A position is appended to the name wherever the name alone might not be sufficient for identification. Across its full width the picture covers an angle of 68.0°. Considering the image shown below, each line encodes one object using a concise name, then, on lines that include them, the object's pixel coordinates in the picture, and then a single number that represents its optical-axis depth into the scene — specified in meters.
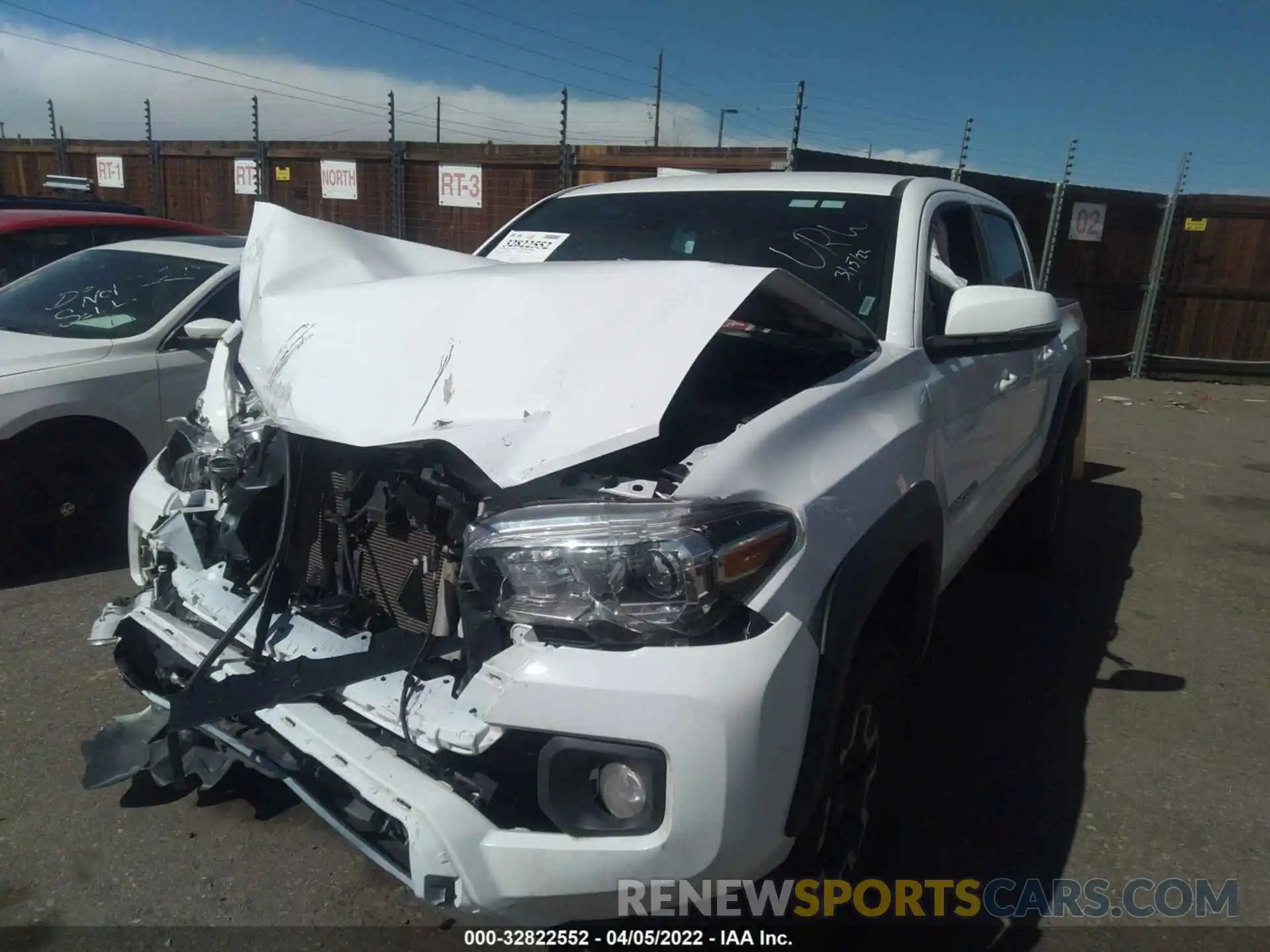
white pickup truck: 1.63
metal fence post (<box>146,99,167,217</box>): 13.11
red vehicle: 5.80
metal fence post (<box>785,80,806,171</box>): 8.20
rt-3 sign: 10.49
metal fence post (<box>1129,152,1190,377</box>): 11.99
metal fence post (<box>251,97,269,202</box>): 11.91
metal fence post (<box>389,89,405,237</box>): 10.83
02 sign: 11.57
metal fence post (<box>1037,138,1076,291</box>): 11.36
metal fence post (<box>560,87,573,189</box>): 9.89
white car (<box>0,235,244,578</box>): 4.04
